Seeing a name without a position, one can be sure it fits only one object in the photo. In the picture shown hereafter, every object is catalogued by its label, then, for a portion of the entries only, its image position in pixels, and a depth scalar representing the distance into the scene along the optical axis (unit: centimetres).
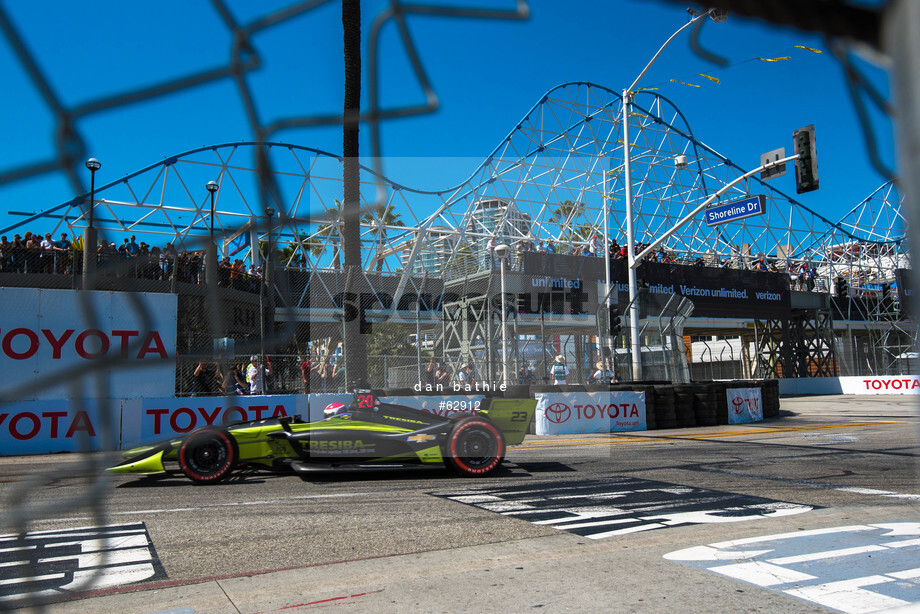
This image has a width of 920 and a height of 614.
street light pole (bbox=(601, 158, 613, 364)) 2115
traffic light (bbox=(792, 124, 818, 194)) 1066
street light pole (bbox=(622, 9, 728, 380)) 1870
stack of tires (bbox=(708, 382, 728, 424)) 1789
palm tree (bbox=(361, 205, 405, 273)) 2438
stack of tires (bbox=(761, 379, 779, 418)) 2026
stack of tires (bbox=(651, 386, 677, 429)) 1703
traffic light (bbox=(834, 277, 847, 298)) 3881
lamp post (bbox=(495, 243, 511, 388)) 1702
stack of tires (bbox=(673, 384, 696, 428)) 1733
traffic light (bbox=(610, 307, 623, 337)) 1878
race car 837
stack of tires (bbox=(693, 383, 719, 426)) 1761
